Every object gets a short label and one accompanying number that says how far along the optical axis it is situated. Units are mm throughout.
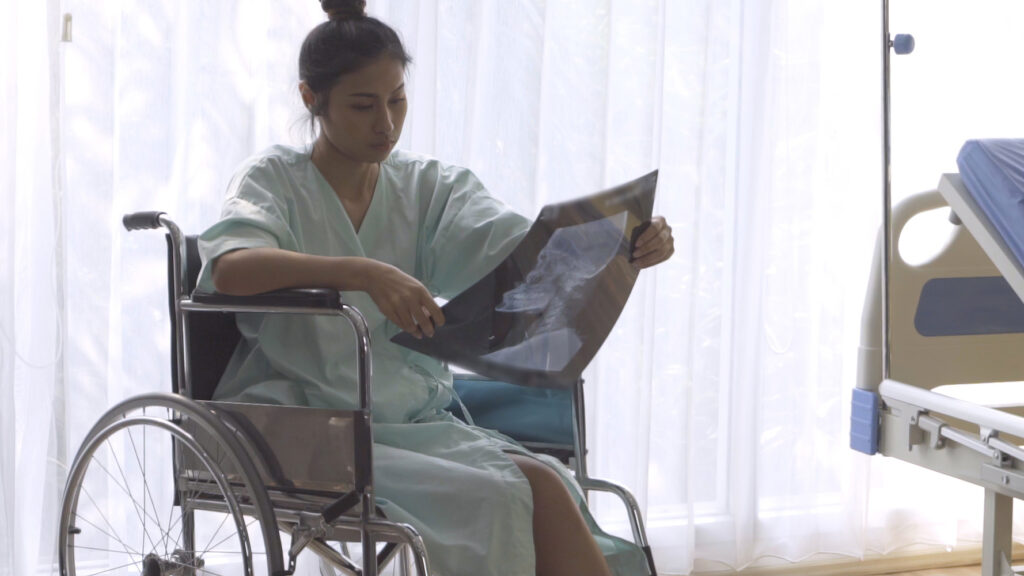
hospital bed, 3820
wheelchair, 3544
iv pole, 4023
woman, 3579
